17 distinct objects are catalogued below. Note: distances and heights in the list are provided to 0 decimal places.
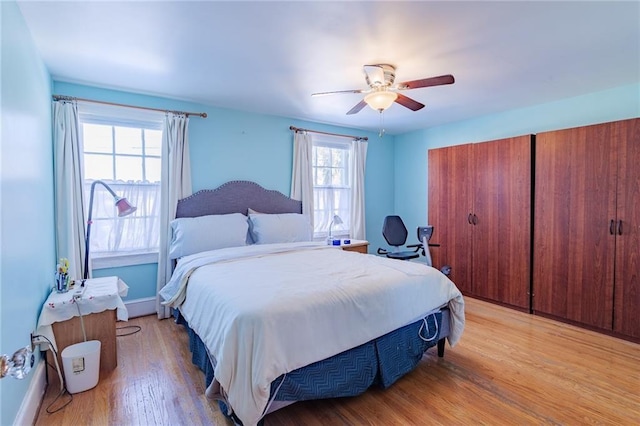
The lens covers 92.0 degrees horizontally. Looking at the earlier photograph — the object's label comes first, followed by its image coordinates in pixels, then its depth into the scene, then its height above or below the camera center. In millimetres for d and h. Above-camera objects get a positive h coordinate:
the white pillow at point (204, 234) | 3100 -265
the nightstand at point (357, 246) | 4019 -494
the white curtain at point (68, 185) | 2826 +208
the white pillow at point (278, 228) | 3547 -234
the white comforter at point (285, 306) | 1508 -587
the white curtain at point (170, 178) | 3301 +327
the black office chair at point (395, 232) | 4410 -326
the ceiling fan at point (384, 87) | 2395 +979
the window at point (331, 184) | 4684 +389
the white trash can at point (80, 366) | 2008 -1045
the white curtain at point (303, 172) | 4281 +514
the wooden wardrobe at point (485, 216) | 3494 -72
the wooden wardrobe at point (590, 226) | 2793 -156
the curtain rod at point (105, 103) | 2819 +1037
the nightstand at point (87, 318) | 2096 -791
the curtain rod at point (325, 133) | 4242 +1120
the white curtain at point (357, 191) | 4895 +287
